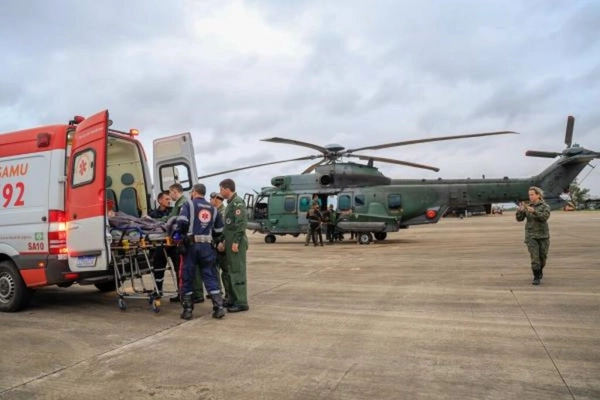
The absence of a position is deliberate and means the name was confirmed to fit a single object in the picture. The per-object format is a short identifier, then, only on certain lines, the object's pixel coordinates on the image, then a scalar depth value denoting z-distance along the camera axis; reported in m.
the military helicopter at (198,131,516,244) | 16.86
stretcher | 5.78
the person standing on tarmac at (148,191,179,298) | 6.22
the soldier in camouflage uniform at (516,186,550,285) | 7.34
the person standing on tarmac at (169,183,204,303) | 6.34
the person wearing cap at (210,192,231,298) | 6.13
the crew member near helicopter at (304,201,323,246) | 16.61
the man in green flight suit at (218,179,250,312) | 5.94
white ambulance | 5.46
